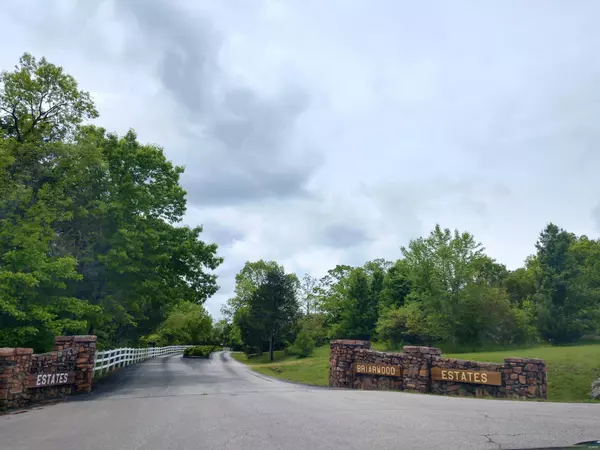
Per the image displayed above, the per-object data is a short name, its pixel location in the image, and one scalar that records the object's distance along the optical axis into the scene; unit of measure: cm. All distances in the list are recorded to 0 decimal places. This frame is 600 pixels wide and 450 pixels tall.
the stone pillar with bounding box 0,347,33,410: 1023
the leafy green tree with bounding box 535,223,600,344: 3744
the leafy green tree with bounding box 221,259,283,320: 7162
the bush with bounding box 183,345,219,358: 4181
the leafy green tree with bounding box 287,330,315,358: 4234
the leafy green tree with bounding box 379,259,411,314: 5170
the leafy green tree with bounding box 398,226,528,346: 3791
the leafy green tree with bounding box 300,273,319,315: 7581
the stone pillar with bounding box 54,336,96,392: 1319
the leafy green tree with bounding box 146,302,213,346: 6406
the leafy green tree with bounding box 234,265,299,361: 4612
